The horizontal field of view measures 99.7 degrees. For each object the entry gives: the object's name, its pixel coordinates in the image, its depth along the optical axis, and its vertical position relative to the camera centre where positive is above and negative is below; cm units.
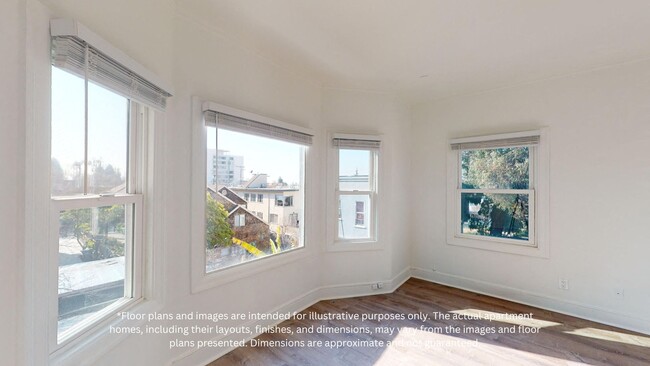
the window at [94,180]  116 +2
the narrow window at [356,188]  344 -5
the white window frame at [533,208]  312 -26
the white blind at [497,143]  316 +52
